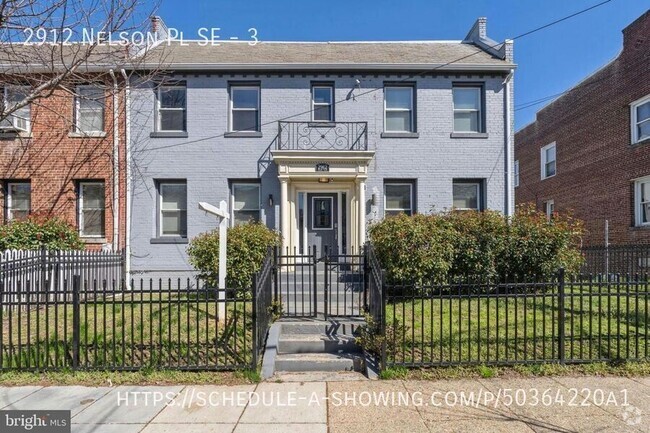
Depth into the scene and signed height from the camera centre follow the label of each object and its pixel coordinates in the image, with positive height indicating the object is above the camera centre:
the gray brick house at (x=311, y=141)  10.29 +2.22
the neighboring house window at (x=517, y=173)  21.56 +2.62
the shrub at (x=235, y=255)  7.73 -0.79
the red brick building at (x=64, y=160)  10.24 +1.66
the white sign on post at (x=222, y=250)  6.12 -0.54
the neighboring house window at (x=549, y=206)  18.45 +0.57
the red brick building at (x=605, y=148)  13.25 +2.94
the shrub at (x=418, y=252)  7.34 -0.69
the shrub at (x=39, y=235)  9.03 -0.40
